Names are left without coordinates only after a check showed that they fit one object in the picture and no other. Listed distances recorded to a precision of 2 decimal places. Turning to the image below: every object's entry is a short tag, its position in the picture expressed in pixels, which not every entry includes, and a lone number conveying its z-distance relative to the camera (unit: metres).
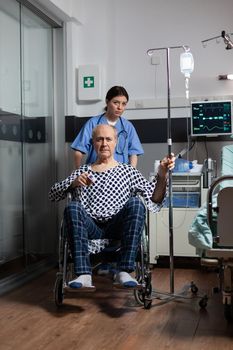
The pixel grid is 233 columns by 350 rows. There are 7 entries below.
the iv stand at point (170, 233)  2.84
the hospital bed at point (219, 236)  2.15
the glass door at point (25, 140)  3.44
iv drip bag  3.24
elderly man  2.57
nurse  3.30
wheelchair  2.62
